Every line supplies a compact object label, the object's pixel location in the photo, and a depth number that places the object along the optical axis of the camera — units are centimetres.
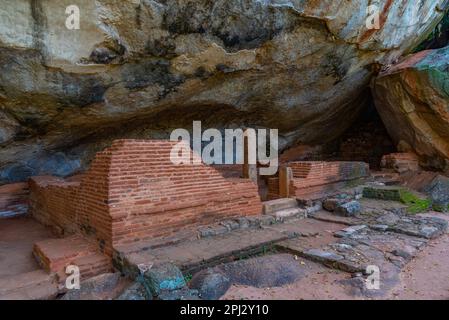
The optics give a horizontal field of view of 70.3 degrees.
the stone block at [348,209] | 672
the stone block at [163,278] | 341
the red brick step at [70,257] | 390
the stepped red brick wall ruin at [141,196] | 432
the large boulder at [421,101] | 902
